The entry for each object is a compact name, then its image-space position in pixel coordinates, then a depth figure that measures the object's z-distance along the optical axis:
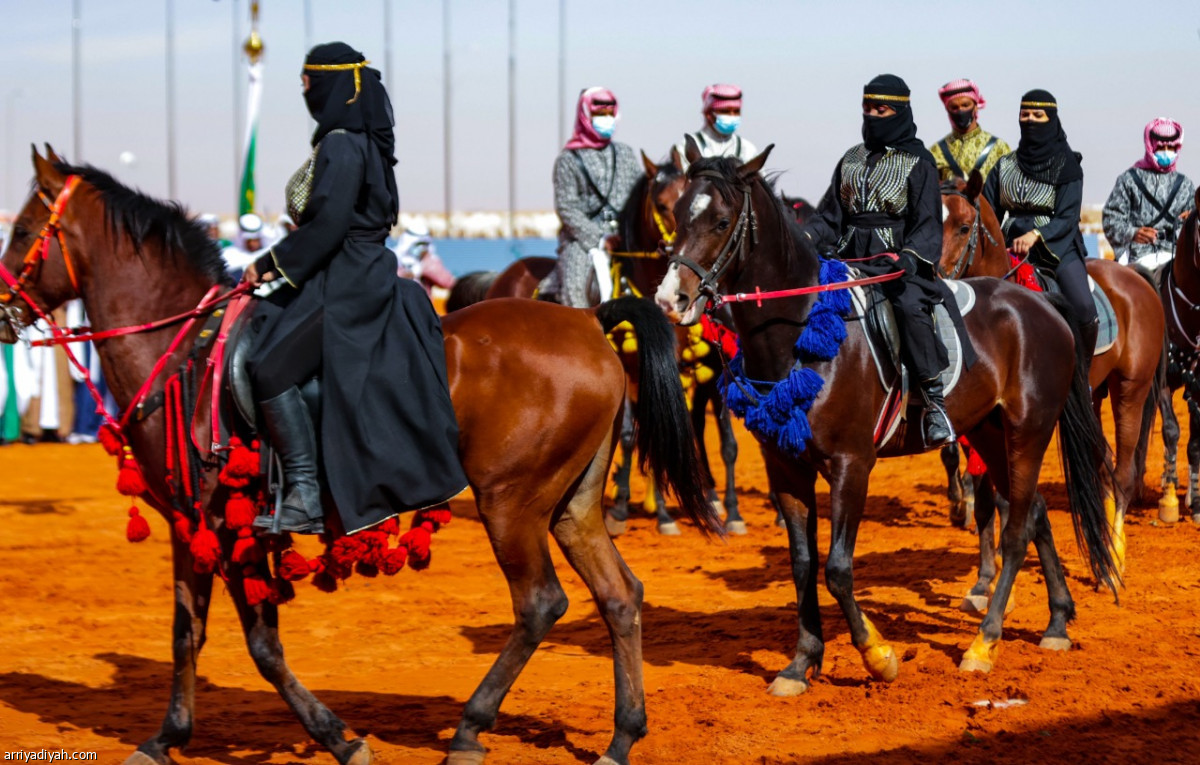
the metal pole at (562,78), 31.72
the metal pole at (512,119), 31.47
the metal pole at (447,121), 31.86
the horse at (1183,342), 11.56
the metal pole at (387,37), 31.59
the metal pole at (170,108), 31.12
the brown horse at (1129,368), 10.54
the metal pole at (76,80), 29.64
